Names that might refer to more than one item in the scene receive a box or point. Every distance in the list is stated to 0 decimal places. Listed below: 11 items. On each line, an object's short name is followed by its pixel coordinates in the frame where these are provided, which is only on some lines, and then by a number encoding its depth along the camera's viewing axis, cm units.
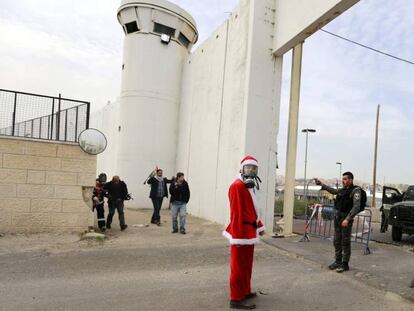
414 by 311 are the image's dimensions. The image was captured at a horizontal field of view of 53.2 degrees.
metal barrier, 1066
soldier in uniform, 712
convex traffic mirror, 1078
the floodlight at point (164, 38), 1903
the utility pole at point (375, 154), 3050
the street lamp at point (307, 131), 3231
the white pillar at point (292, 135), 1170
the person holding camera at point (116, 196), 1159
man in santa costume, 520
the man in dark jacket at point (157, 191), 1309
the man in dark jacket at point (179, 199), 1157
